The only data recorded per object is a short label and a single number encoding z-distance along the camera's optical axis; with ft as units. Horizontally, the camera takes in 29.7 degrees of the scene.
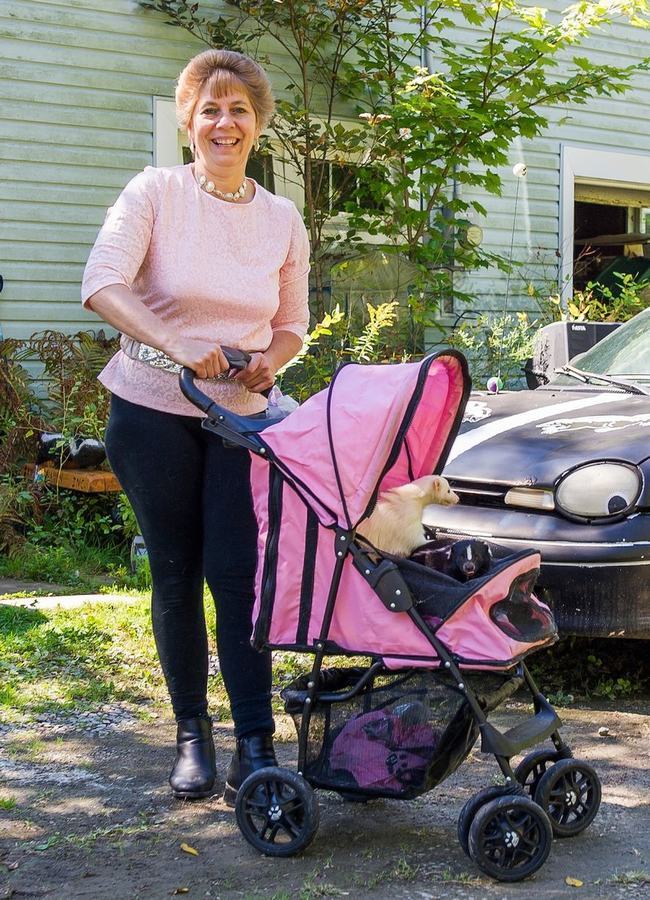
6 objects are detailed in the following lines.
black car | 14.00
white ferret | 10.27
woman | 11.25
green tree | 28.73
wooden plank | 23.93
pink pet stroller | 9.70
